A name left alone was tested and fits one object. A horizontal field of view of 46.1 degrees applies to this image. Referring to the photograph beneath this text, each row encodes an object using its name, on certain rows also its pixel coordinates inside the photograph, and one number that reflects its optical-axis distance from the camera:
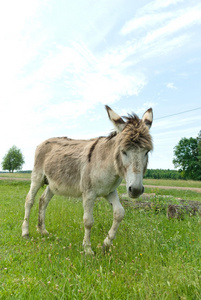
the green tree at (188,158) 54.97
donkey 3.54
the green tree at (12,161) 80.88
